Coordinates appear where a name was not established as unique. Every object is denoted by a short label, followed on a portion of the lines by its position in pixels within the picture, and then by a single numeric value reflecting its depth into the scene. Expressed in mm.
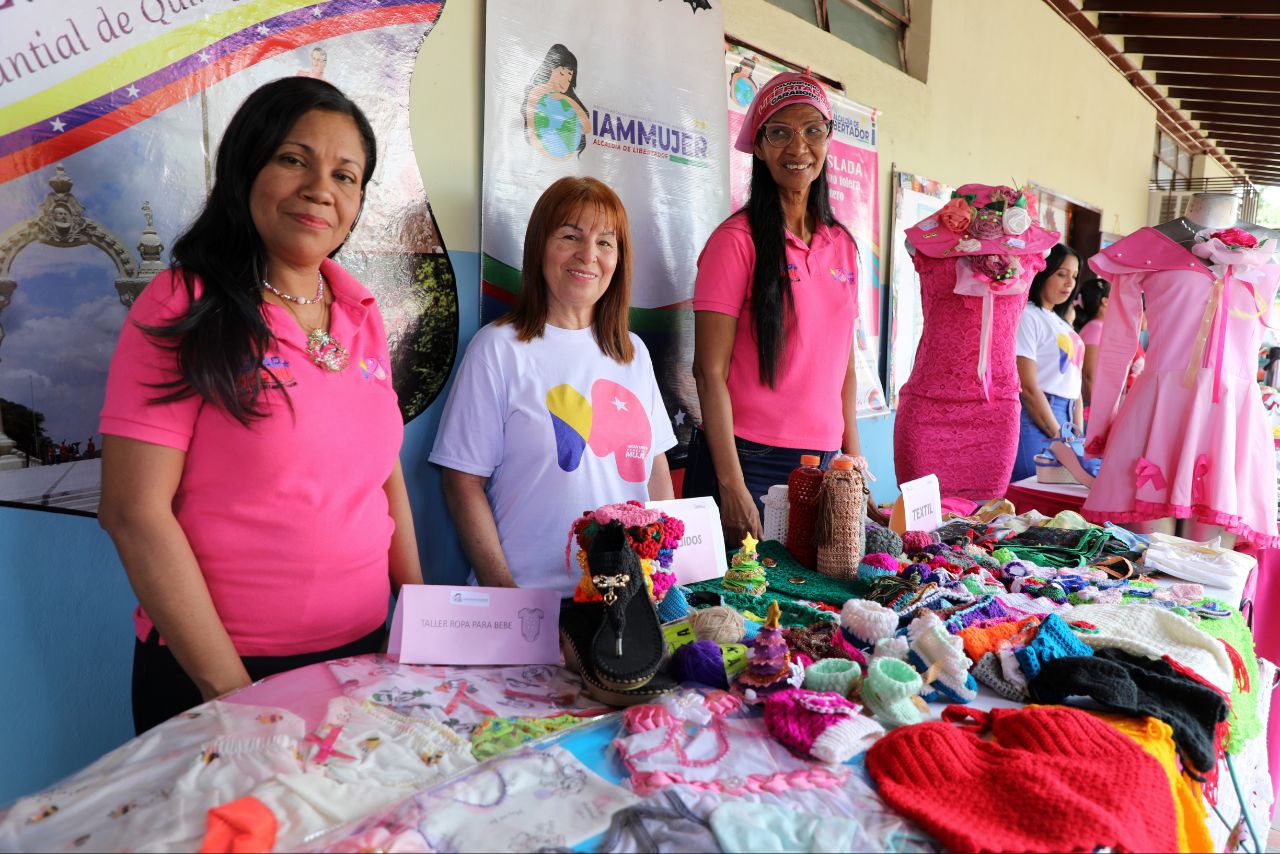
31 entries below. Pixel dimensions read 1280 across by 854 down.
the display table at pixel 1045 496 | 2943
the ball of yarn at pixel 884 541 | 1708
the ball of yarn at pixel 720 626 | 1240
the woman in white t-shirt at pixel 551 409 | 1693
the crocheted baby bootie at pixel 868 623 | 1274
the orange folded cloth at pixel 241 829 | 752
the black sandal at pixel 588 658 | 1072
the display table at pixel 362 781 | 798
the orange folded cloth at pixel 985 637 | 1240
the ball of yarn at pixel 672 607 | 1339
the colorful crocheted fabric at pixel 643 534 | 1209
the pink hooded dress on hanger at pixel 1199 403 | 2598
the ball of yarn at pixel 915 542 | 1787
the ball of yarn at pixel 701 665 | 1143
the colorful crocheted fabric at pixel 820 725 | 968
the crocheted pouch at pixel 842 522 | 1631
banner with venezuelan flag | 1404
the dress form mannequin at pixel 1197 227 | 2711
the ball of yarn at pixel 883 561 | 1632
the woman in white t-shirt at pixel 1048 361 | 3715
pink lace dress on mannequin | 2662
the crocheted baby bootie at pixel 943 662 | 1133
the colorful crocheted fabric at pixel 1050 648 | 1169
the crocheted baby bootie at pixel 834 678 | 1119
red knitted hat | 809
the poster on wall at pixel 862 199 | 3678
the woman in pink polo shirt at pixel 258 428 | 1105
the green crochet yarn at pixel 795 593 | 1436
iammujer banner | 2158
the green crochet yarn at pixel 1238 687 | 1287
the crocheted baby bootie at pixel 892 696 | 1049
